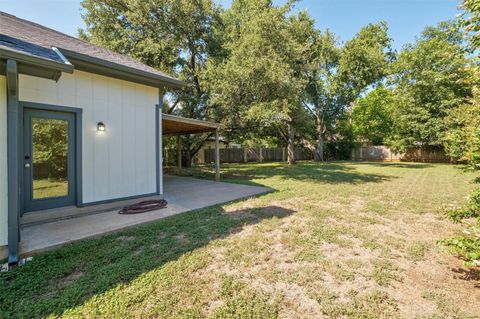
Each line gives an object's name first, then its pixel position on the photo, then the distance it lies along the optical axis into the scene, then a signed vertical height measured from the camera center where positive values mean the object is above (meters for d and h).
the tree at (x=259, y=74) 9.02 +3.20
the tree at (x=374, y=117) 23.59 +3.93
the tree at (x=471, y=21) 2.28 +1.33
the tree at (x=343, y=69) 18.31 +6.81
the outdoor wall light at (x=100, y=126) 4.79 +0.61
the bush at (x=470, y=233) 2.15 -0.74
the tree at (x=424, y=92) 16.97 +4.75
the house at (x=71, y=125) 3.08 +0.60
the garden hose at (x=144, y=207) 4.78 -1.08
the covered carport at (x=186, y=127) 6.98 +1.07
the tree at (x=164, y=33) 11.30 +6.20
